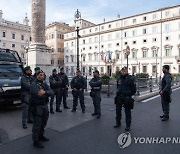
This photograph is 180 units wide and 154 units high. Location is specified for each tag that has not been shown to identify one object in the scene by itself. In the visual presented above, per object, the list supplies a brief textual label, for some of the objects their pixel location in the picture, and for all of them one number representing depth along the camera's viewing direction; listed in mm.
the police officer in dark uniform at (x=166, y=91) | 7368
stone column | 20203
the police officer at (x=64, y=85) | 9289
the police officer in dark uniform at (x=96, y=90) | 8047
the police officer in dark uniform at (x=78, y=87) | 8688
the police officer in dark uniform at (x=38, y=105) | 4797
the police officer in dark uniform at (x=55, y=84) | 8750
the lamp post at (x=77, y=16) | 15406
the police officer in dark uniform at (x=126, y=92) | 6094
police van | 8188
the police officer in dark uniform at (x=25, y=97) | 6426
